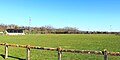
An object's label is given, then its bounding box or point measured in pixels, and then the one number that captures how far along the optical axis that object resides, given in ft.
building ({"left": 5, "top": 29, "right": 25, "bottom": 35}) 139.64
